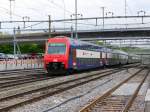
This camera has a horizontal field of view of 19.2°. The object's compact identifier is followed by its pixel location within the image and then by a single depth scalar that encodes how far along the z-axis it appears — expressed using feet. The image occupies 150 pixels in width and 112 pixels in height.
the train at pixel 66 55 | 120.16
